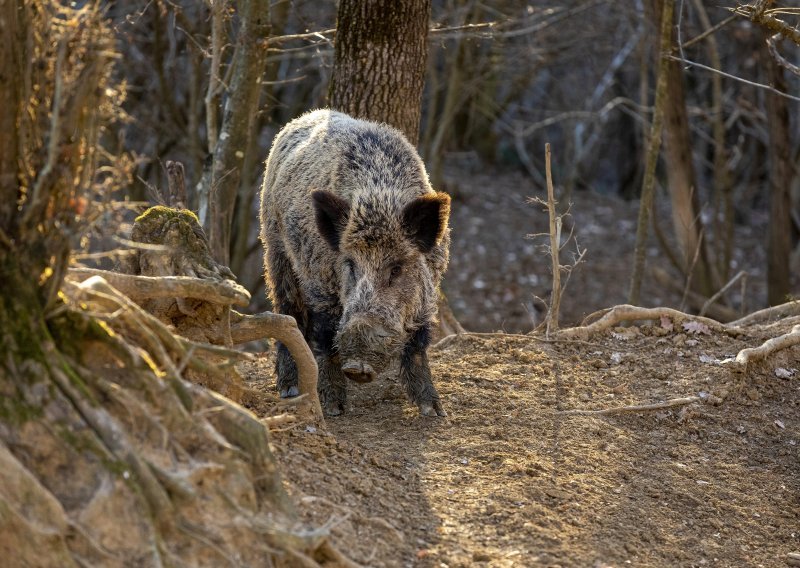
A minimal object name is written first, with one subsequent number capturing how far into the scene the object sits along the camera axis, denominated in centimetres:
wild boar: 1302
